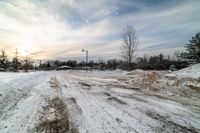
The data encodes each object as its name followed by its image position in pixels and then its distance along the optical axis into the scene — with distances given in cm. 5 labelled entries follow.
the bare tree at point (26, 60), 3334
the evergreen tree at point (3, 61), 3331
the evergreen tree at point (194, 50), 1608
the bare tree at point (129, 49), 2070
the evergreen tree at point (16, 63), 3149
